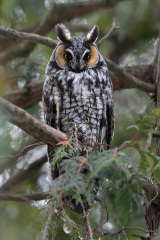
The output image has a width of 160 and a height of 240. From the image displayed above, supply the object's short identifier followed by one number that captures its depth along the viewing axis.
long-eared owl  6.75
